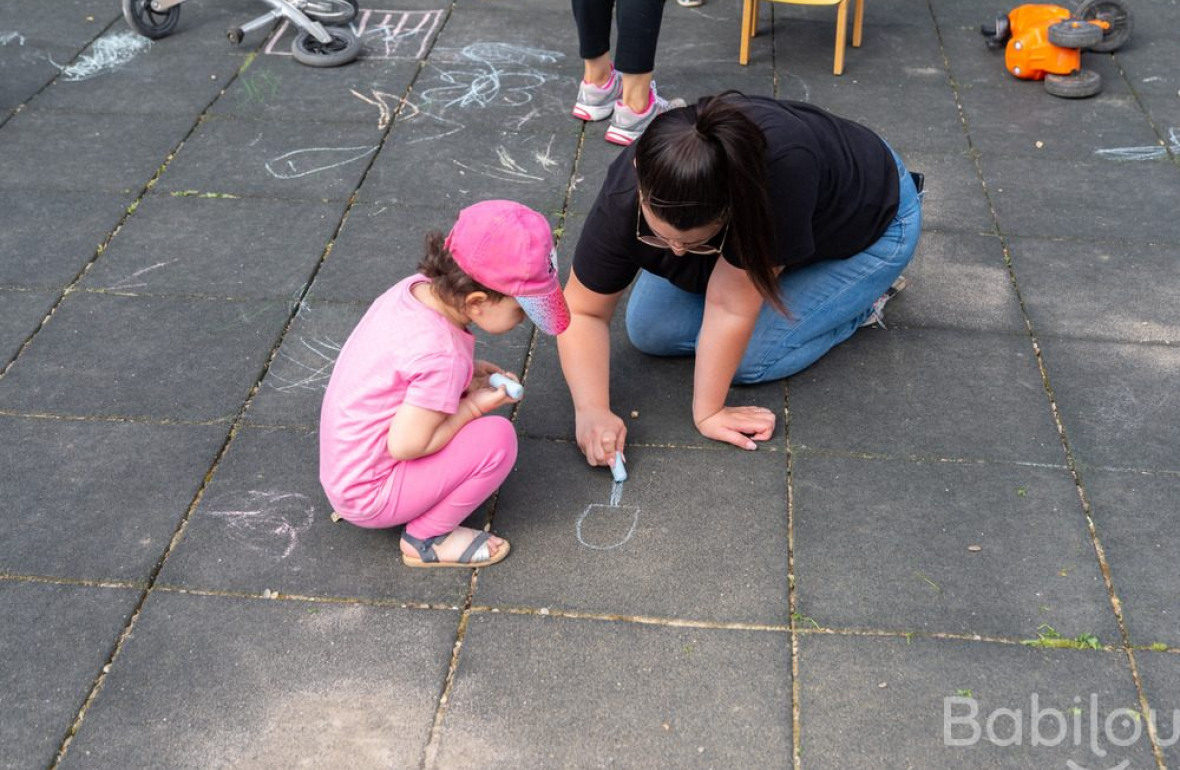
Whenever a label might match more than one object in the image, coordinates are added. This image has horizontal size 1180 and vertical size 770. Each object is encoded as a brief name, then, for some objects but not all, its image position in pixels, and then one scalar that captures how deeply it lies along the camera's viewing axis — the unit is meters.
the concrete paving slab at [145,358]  3.18
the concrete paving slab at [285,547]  2.66
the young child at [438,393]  2.36
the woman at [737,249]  2.38
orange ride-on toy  4.71
